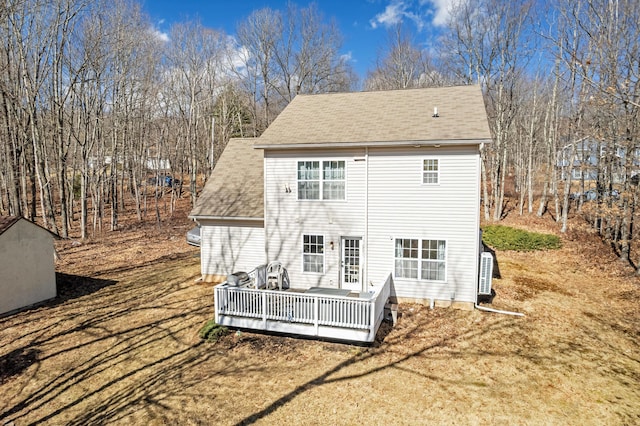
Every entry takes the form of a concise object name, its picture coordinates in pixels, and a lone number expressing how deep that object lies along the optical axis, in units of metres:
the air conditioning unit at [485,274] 10.81
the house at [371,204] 10.45
